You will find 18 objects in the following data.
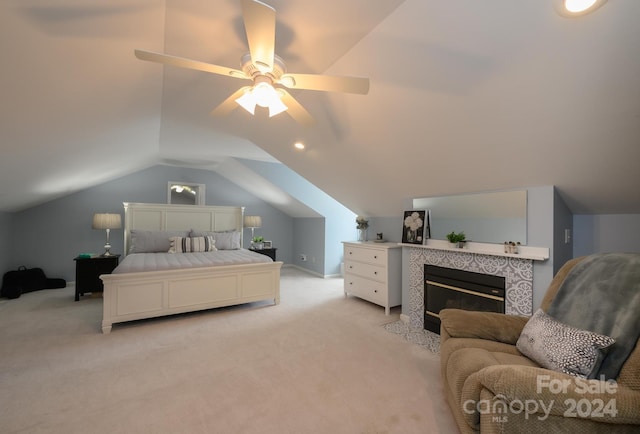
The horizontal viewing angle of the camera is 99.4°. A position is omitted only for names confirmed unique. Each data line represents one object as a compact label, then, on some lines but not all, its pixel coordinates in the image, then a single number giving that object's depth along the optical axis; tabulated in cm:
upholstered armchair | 109
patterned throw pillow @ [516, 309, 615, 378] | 132
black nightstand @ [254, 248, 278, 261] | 543
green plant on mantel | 286
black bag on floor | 396
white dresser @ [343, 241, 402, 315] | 369
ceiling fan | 114
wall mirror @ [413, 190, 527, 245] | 246
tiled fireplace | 238
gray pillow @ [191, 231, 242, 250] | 502
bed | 304
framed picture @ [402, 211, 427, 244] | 325
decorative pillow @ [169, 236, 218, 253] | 454
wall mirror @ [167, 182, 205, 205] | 579
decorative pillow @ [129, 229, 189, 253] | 450
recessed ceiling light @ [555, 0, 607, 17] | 107
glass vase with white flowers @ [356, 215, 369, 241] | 446
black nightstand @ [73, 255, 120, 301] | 400
